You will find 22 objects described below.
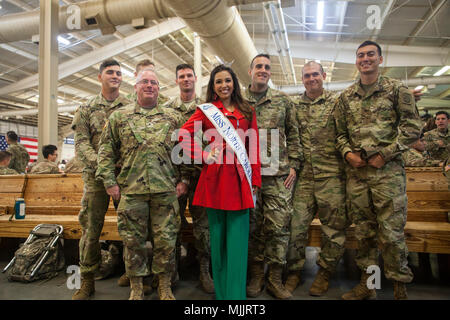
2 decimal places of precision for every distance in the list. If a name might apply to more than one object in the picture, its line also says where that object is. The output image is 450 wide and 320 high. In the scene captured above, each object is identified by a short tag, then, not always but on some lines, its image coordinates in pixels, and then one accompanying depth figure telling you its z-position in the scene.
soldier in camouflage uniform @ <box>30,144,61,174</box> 4.02
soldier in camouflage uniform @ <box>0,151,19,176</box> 4.36
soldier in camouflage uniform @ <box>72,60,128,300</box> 2.16
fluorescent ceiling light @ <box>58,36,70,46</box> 7.56
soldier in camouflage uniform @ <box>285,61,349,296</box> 2.17
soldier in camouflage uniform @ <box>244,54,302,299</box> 2.12
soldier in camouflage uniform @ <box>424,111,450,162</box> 4.52
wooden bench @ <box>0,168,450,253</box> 2.28
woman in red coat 1.65
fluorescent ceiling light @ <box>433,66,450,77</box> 9.16
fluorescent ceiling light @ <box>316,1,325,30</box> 5.67
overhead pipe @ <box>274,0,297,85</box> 5.00
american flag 15.29
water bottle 3.11
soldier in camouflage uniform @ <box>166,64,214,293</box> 2.29
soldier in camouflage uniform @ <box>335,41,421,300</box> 1.92
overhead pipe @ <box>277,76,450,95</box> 8.75
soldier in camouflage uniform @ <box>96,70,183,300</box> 1.98
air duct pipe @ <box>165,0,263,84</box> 3.65
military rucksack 2.54
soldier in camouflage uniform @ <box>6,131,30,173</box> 5.39
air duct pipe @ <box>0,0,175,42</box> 4.76
